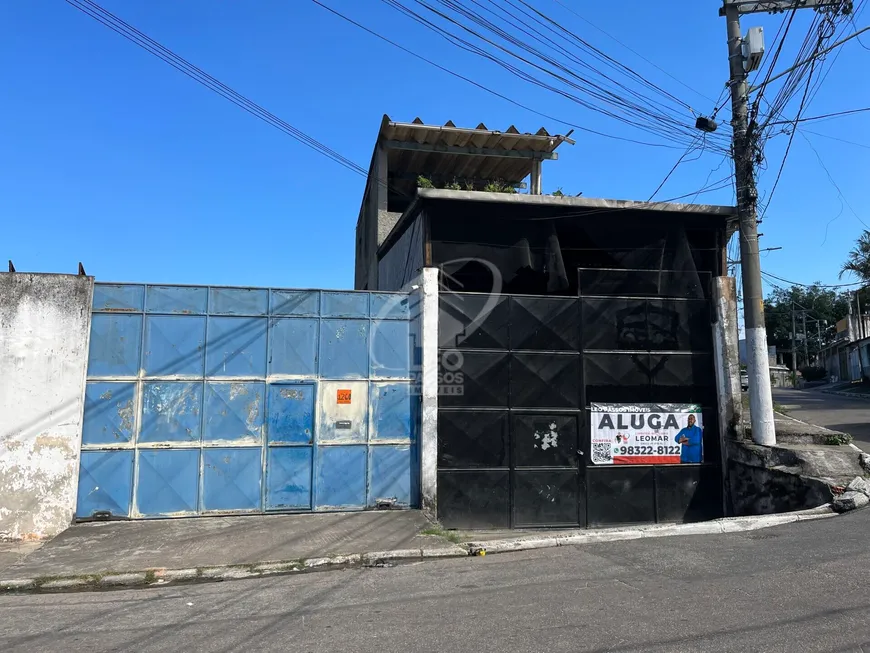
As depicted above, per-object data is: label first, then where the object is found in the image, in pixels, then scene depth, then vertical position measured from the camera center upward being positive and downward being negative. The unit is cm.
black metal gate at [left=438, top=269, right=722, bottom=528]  995 +18
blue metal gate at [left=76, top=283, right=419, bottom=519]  903 +3
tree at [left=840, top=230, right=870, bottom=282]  3347 +824
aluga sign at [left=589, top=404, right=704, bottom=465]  1041 -53
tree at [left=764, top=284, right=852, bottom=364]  6644 +1046
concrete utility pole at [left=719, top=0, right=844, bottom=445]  1033 +327
